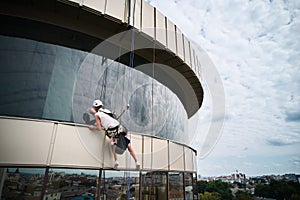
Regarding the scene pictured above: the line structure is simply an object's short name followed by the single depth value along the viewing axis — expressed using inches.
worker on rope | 157.3
